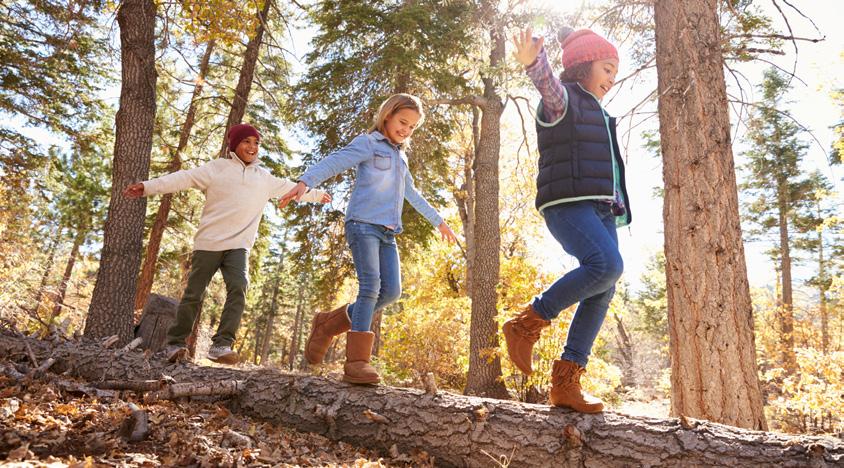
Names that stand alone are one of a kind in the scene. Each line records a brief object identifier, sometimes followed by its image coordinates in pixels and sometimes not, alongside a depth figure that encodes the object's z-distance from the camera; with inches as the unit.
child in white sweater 168.9
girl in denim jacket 123.4
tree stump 207.0
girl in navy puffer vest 104.7
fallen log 85.5
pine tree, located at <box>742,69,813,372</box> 792.9
